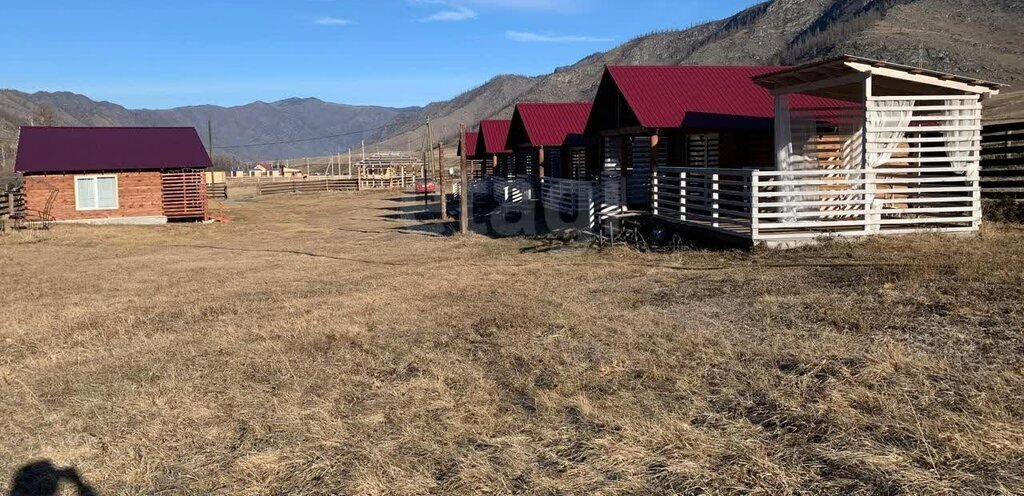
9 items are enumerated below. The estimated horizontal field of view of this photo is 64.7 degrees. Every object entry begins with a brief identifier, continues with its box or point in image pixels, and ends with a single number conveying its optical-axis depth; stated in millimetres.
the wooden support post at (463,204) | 22344
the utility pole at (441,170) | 26494
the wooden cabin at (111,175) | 30547
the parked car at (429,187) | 57756
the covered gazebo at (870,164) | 13859
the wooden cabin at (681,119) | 19859
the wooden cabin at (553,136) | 30719
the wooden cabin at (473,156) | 46812
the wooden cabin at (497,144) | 40719
